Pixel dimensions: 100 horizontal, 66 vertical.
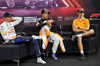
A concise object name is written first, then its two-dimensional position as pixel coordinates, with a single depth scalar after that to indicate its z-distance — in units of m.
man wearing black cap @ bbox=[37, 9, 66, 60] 3.32
